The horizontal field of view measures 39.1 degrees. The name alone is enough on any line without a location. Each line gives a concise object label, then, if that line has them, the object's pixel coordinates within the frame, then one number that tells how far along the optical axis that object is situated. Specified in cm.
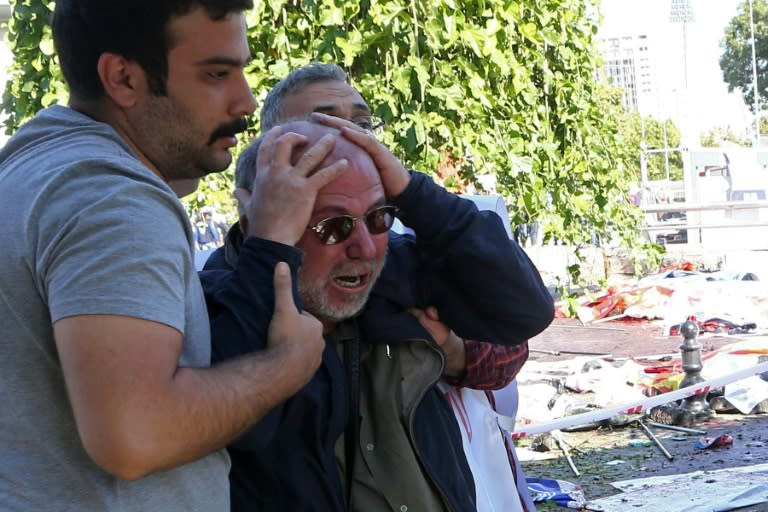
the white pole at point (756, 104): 5714
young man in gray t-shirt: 147
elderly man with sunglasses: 204
